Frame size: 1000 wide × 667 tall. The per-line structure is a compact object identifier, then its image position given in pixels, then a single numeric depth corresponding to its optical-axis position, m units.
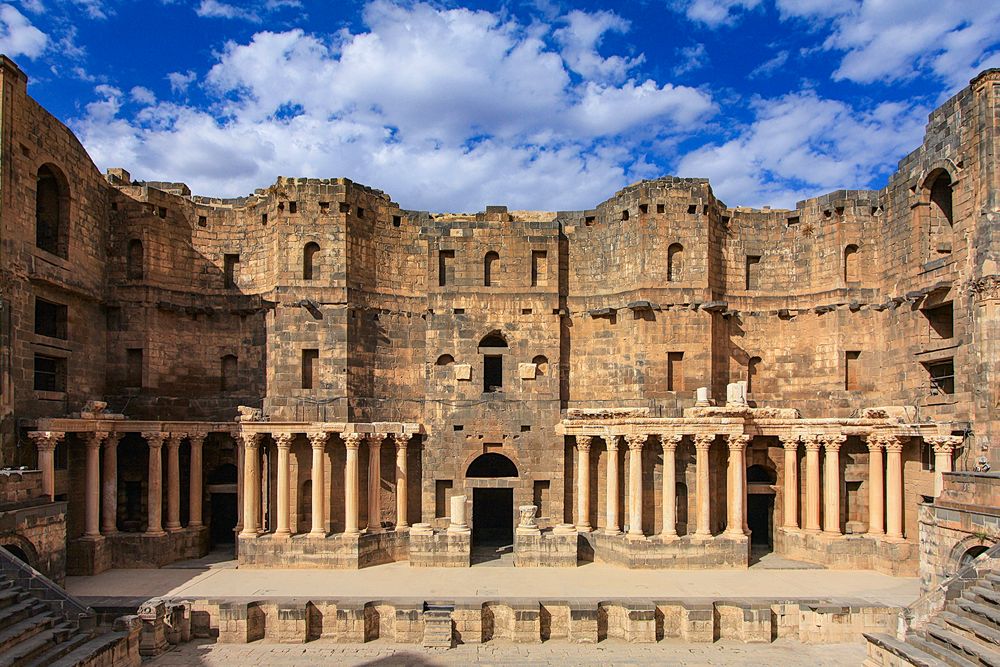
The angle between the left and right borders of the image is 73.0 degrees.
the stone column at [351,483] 22.66
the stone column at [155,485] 22.38
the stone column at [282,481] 22.45
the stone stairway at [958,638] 12.17
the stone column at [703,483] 21.98
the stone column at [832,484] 22.20
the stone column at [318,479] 22.59
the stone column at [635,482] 22.25
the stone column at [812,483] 22.58
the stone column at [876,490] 21.92
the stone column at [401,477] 23.75
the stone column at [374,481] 23.33
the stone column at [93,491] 21.05
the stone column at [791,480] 22.89
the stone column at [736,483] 22.03
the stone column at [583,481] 23.83
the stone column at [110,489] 21.94
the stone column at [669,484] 22.06
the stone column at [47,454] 19.33
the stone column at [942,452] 19.52
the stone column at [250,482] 22.45
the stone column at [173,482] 22.94
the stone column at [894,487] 21.28
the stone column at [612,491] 23.02
